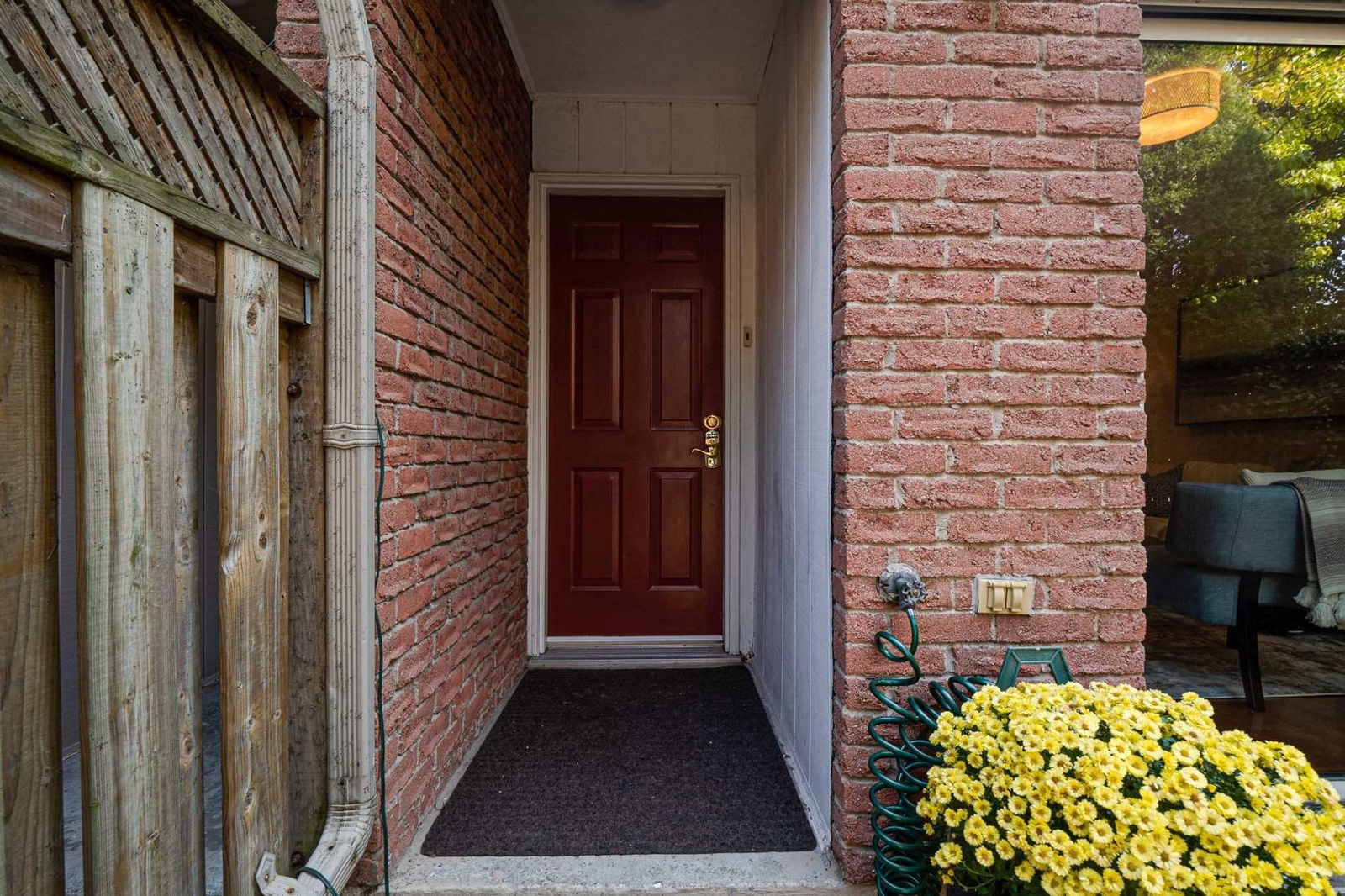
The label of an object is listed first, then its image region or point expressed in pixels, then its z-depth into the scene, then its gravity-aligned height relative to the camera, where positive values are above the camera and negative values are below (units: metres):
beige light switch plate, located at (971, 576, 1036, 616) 1.42 -0.35
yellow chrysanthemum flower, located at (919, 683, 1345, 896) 0.92 -0.57
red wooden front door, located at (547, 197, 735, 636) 2.97 +0.06
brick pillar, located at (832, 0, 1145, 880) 1.42 +0.26
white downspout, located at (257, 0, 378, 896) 1.28 +0.01
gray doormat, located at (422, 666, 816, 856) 1.57 -1.00
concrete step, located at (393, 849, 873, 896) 1.41 -1.00
